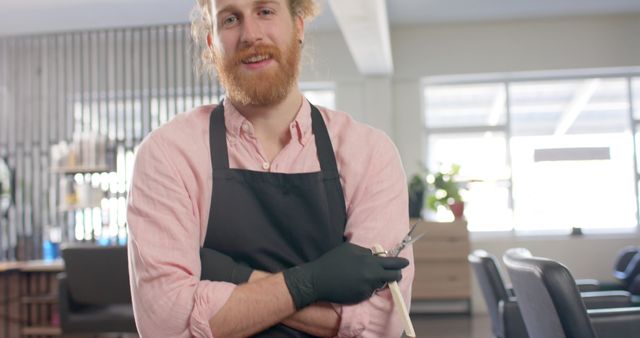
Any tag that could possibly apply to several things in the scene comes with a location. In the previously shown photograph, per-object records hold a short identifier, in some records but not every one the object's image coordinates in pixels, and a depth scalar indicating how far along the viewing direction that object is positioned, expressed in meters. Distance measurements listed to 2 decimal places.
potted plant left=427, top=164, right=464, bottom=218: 9.03
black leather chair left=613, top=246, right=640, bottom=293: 7.00
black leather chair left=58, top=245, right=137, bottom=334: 5.06
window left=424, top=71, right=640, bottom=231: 9.82
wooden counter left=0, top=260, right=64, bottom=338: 6.40
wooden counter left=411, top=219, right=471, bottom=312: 8.87
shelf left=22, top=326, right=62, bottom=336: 6.34
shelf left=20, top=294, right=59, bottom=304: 6.40
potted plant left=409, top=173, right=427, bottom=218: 8.91
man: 1.32
